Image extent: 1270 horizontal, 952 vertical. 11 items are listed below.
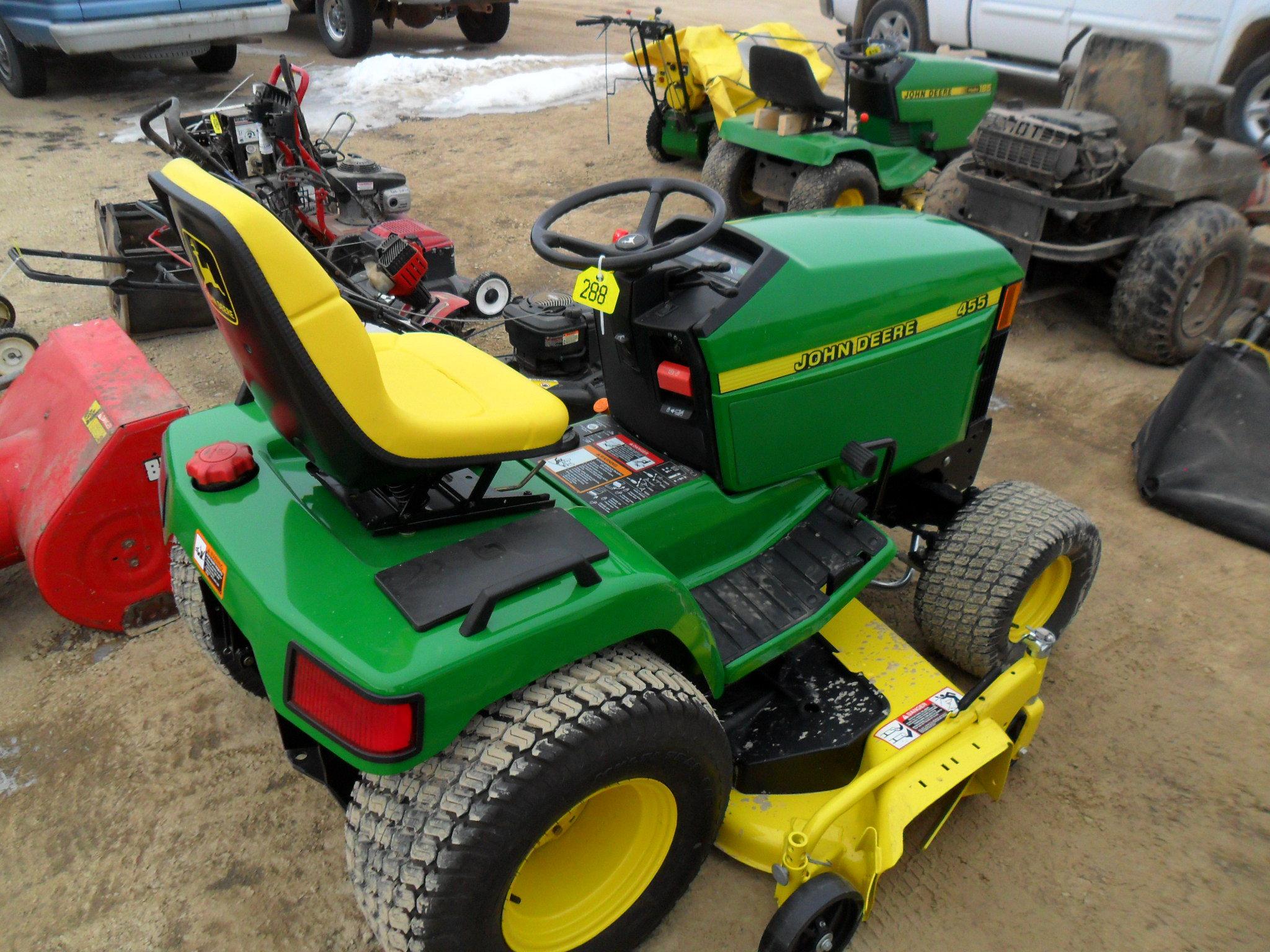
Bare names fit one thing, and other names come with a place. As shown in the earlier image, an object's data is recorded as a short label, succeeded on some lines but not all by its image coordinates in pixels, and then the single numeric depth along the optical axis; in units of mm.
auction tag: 2123
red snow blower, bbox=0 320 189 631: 2701
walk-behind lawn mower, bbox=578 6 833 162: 6848
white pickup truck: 6117
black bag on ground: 3535
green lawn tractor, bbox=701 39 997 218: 5883
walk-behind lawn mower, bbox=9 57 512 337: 4500
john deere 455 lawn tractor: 1583
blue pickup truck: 7477
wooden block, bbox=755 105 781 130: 6078
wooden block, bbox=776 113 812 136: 5949
